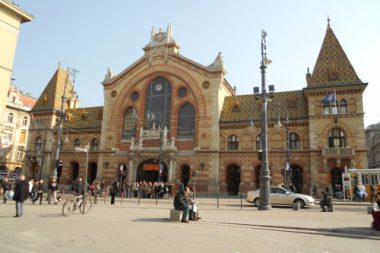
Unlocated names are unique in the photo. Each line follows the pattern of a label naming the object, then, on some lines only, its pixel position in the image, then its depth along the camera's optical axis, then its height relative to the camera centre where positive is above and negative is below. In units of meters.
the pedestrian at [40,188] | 20.78 -0.52
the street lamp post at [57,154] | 22.58 +1.85
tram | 26.17 +1.18
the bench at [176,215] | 12.78 -1.25
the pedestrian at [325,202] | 17.27 -0.65
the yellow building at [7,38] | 21.66 +10.16
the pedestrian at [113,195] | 21.91 -0.88
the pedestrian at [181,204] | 12.77 -0.77
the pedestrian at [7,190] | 22.14 -0.75
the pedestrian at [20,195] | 13.05 -0.64
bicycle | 14.42 -1.07
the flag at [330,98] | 29.09 +8.75
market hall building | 31.28 +6.96
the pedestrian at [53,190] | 21.12 -0.62
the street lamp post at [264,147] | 17.81 +2.48
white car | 20.11 -0.60
